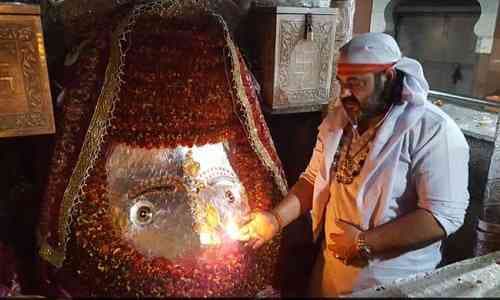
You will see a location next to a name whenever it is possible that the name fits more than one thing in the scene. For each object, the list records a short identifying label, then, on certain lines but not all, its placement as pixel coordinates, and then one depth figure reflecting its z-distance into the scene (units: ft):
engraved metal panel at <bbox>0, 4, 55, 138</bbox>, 5.91
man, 4.72
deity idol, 6.23
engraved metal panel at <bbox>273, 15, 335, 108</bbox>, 7.91
